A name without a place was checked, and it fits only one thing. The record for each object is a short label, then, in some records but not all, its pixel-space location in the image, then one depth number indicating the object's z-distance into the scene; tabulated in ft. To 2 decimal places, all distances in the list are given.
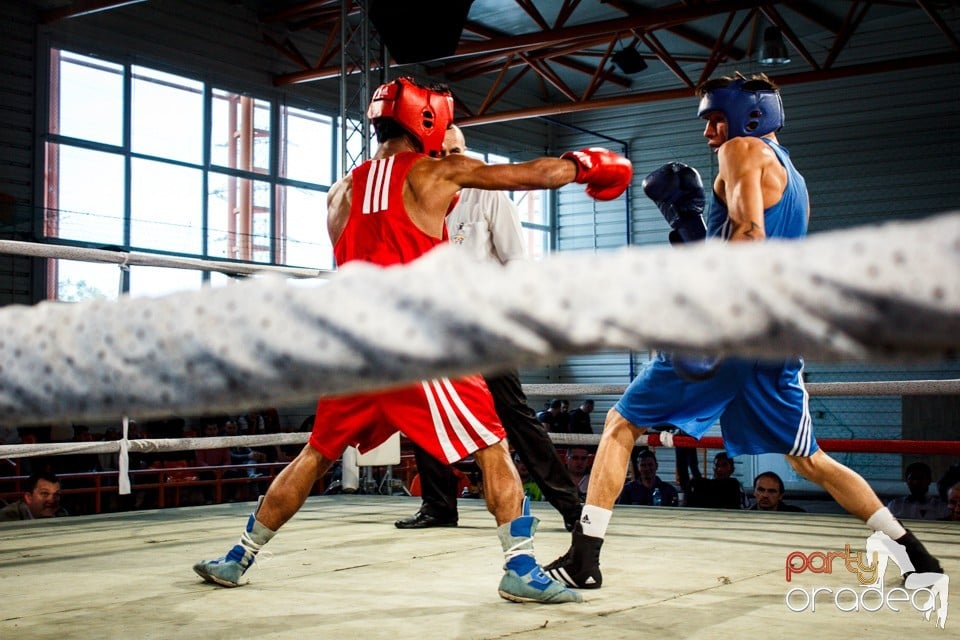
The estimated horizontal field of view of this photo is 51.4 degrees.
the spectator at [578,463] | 22.51
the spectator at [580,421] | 40.31
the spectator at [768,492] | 15.97
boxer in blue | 7.75
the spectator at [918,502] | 17.47
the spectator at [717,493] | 18.31
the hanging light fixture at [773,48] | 34.27
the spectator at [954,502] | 15.42
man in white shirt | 11.28
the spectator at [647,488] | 19.85
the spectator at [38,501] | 15.14
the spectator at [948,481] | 18.83
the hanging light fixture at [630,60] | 40.50
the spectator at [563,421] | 39.48
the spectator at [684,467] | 25.55
